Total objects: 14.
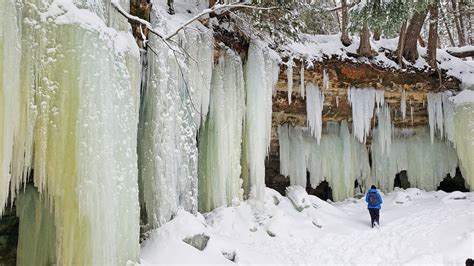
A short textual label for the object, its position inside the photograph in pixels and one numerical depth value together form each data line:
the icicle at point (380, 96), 10.06
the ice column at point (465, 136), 10.41
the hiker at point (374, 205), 8.92
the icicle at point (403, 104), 10.40
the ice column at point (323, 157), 11.31
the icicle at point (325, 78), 9.20
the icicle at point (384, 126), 10.90
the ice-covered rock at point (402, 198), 10.96
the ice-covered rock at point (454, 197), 10.27
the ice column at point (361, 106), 9.95
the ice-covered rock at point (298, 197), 9.90
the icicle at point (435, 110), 10.52
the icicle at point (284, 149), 11.17
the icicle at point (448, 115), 10.55
